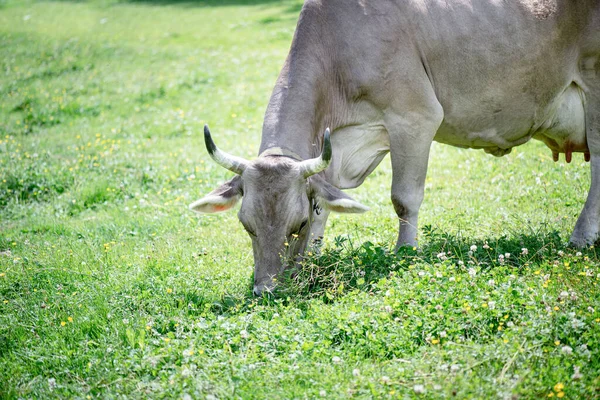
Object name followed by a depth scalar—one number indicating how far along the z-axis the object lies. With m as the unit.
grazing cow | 6.73
